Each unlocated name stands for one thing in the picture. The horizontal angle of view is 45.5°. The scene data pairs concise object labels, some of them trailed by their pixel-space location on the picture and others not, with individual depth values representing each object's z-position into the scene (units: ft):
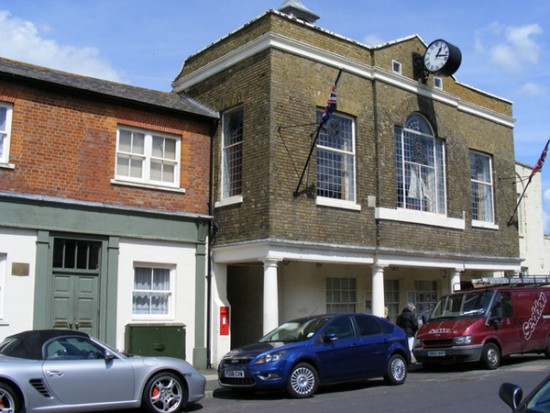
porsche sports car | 28.32
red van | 49.19
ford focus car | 37.14
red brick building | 45.88
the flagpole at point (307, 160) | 52.85
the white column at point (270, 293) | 50.75
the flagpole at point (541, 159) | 69.85
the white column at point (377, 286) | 58.21
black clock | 64.69
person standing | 58.49
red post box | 53.78
